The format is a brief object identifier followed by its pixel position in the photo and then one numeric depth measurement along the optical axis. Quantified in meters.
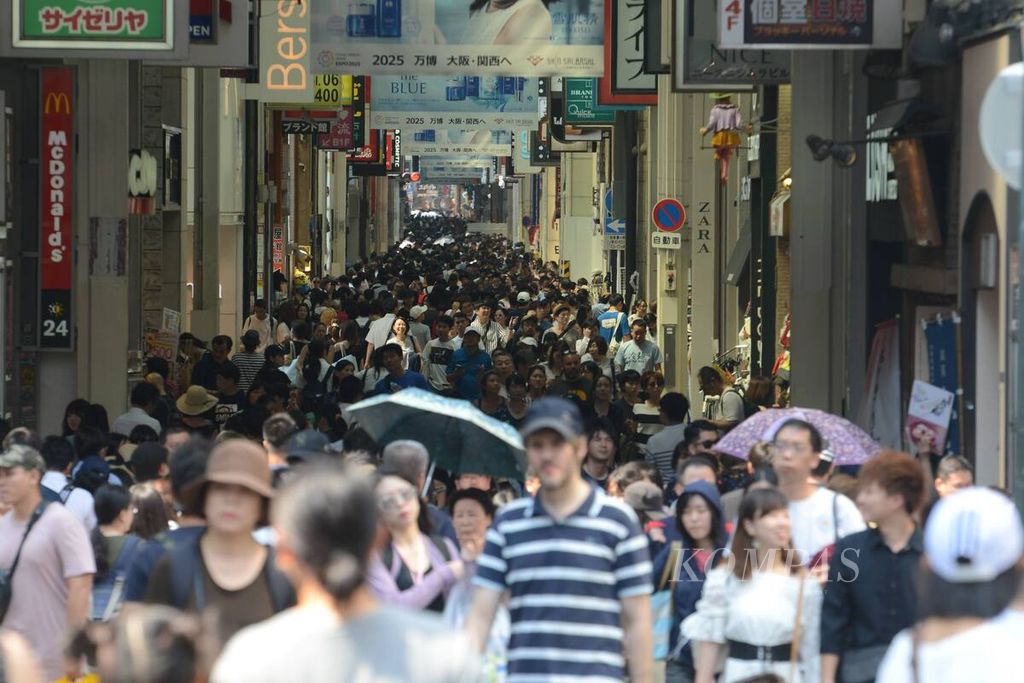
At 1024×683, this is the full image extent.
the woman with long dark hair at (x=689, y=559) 8.23
